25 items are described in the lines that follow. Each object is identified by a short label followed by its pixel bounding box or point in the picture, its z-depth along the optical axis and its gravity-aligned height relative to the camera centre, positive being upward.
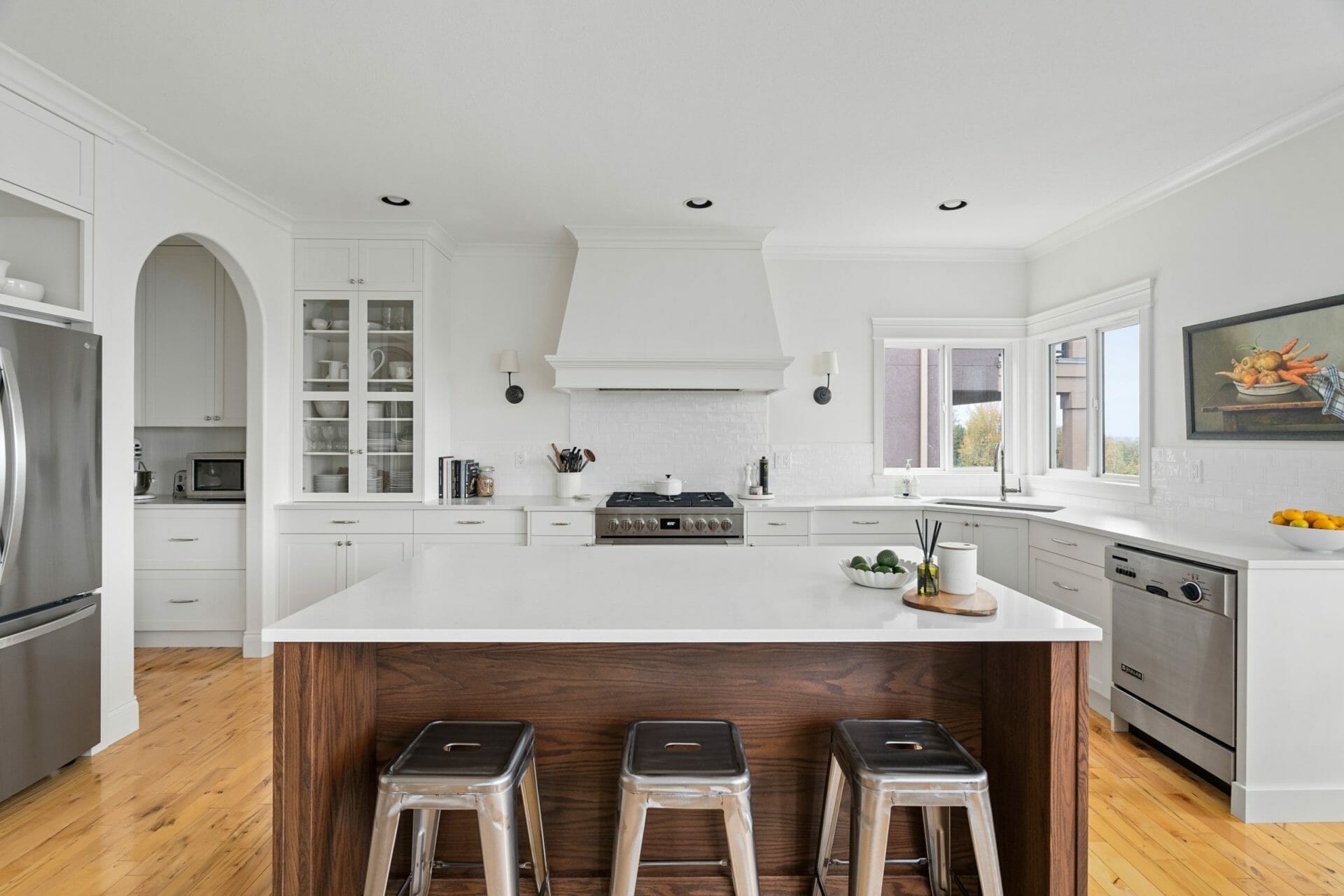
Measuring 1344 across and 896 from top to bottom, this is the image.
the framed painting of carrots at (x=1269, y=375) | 2.70 +0.31
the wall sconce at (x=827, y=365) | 4.71 +0.56
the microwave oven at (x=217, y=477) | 4.30 -0.18
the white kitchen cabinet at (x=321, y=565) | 4.16 -0.69
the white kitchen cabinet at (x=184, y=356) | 4.33 +0.57
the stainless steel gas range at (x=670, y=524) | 4.11 -0.44
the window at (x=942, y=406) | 4.96 +0.30
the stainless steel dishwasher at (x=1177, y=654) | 2.46 -0.78
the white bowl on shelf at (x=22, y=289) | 2.52 +0.58
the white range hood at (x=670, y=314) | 4.30 +0.83
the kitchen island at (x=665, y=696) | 1.66 -0.65
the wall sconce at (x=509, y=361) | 4.66 +0.58
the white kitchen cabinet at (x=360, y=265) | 4.31 +1.12
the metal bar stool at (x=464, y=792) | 1.45 -0.72
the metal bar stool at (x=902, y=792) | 1.47 -0.72
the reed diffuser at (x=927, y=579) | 1.77 -0.33
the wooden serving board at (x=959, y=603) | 1.63 -0.37
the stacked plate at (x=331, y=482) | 4.34 -0.21
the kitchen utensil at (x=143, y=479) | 4.46 -0.20
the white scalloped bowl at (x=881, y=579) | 1.91 -0.36
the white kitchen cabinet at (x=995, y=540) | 3.89 -0.53
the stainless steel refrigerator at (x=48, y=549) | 2.36 -0.36
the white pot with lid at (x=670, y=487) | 4.48 -0.25
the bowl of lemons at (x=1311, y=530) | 2.41 -0.28
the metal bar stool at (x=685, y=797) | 1.46 -0.73
